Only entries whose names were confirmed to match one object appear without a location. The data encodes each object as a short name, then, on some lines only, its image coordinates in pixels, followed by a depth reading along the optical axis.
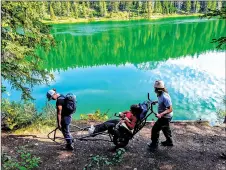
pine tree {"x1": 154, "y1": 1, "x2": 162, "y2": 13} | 68.30
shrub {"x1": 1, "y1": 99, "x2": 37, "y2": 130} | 5.78
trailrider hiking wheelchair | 4.68
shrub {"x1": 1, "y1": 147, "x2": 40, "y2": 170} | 3.82
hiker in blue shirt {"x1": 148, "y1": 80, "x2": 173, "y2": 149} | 4.54
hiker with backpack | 4.45
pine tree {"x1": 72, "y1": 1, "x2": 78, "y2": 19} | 62.72
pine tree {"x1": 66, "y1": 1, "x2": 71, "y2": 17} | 63.27
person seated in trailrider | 4.70
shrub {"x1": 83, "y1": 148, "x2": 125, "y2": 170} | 4.28
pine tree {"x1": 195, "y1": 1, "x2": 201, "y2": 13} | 75.17
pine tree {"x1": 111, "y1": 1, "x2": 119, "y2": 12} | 70.78
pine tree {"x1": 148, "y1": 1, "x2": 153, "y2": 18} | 63.94
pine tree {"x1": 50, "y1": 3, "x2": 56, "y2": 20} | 57.18
